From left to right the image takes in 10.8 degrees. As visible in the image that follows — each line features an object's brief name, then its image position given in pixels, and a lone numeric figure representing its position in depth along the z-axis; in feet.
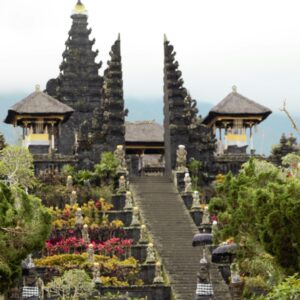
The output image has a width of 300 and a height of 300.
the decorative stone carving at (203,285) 167.84
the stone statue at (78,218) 199.82
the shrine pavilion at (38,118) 241.55
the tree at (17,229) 144.97
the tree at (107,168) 223.92
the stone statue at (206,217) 206.80
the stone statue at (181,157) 232.55
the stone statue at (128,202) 208.35
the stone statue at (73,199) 208.97
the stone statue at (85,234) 195.00
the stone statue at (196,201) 212.02
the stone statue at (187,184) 219.00
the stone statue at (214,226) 183.89
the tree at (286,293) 110.32
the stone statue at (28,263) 161.38
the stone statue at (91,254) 186.19
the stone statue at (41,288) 171.33
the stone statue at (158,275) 184.14
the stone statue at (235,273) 167.32
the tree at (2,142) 247.29
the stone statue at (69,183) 214.59
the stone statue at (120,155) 228.22
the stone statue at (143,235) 196.65
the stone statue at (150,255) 189.57
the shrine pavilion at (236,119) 247.70
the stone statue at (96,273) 178.93
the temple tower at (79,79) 276.00
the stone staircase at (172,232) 187.01
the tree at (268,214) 146.61
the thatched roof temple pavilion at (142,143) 263.90
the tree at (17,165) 204.13
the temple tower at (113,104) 236.43
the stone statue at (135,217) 202.28
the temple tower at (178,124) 239.09
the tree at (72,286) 169.68
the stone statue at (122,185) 214.90
